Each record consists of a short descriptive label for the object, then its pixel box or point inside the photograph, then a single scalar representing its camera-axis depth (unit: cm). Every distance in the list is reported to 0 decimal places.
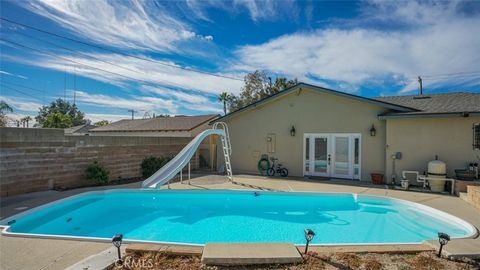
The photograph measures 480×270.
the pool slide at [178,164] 1030
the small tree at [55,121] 3393
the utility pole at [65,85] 2646
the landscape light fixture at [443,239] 410
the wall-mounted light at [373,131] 1224
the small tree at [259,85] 3128
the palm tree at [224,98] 3775
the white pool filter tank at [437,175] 1001
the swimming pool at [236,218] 647
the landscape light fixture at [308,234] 408
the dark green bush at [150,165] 1360
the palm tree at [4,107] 3344
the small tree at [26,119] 5052
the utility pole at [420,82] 2025
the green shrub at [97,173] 1104
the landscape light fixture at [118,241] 374
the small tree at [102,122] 5296
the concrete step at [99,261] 363
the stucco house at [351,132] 1067
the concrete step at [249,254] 383
